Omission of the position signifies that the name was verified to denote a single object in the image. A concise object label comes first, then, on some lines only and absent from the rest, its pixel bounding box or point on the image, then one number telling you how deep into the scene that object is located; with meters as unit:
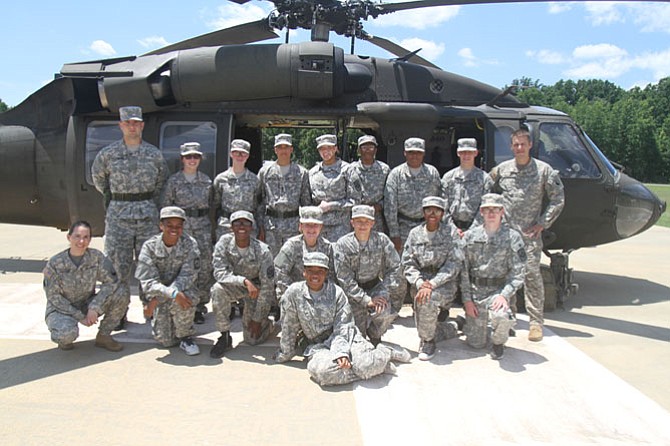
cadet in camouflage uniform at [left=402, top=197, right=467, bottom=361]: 4.22
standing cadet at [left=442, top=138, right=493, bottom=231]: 5.03
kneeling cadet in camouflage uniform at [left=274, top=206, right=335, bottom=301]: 4.19
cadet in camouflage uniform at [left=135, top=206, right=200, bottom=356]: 4.16
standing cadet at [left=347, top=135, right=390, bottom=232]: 5.09
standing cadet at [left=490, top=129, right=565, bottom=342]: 4.93
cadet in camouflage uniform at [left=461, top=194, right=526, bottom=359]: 4.29
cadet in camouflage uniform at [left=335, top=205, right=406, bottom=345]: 4.14
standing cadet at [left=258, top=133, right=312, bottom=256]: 5.02
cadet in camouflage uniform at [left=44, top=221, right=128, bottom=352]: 4.11
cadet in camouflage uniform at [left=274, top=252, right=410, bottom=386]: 3.62
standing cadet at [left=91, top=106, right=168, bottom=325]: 4.79
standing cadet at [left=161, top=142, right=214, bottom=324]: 4.95
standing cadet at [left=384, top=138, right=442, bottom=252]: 5.08
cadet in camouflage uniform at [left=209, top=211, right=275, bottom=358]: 4.25
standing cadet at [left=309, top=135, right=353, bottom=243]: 4.97
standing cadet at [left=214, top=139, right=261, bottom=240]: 4.93
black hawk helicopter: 5.90
